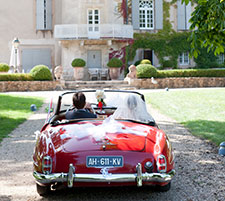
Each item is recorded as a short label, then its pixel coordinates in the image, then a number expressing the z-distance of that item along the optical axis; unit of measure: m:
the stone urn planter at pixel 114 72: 25.64
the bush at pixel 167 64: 29.93
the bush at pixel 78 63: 25.36
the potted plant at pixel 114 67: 25.36
